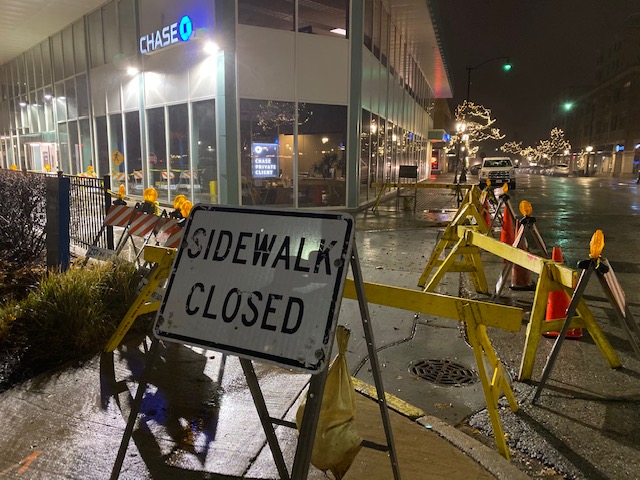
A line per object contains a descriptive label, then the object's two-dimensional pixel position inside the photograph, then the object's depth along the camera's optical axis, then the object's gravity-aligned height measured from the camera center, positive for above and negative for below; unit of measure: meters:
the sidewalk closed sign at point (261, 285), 2.16 -0.59
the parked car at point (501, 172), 29.98 -0.49
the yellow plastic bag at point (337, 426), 2.42 -1.32
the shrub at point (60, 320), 4.36 -1.49
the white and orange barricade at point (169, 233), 5.14 -0.78
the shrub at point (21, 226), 7.27 -0.98
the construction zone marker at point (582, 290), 3.86 -1.03
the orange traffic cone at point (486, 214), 9.22 -0.97
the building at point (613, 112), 68.12 +8.94
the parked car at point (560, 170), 63.28 -0.75
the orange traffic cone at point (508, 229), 7.63 -1.02
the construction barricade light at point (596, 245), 3.90 -0.64
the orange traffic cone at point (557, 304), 5.25 -1.52
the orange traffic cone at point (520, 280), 7.03 -1.68
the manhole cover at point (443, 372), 4.17 -1.86
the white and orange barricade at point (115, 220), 6.28 -0.75
